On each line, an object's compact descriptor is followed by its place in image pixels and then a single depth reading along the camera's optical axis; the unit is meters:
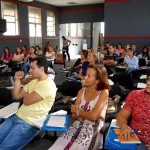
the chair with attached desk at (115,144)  1.61
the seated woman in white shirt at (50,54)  8.31
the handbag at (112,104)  2.70
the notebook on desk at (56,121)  2.00
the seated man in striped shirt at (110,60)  5.62
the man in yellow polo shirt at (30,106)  2.15
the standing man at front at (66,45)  12.50
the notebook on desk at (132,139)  1.67
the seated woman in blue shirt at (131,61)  5.97
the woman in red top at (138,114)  1.85
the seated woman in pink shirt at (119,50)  8.61
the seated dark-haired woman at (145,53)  8.30
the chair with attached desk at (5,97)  2.90
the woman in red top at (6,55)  8.12
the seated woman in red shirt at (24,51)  8.59
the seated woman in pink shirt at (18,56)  7.71
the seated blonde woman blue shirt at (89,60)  4.45
